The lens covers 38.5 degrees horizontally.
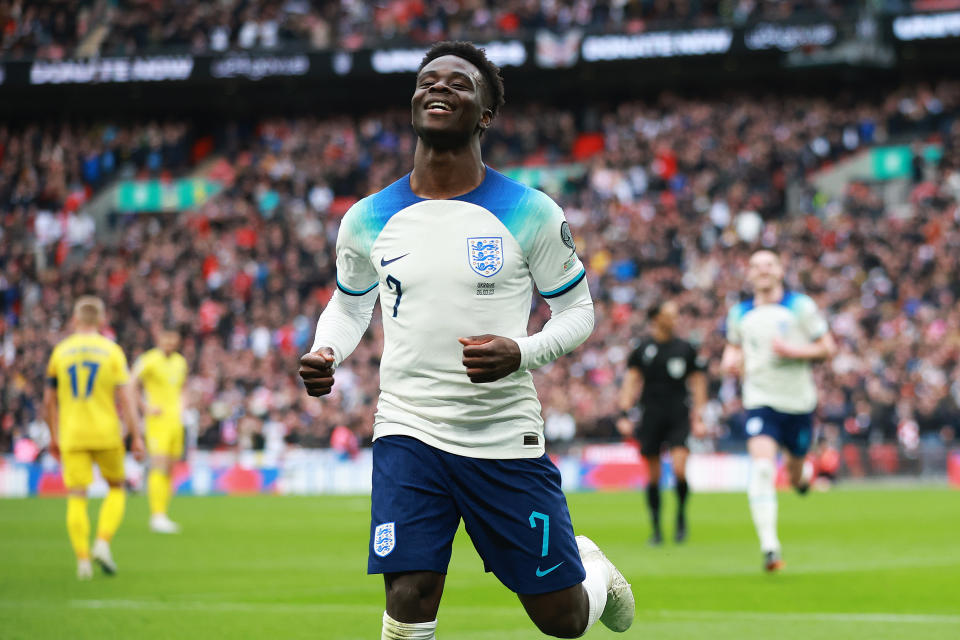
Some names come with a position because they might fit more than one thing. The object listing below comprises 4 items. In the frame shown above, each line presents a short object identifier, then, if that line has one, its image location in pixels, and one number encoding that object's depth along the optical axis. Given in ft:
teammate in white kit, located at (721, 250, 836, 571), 37.35
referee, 46.73
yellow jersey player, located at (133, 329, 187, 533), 54.29
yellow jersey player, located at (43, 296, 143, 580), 38.09
